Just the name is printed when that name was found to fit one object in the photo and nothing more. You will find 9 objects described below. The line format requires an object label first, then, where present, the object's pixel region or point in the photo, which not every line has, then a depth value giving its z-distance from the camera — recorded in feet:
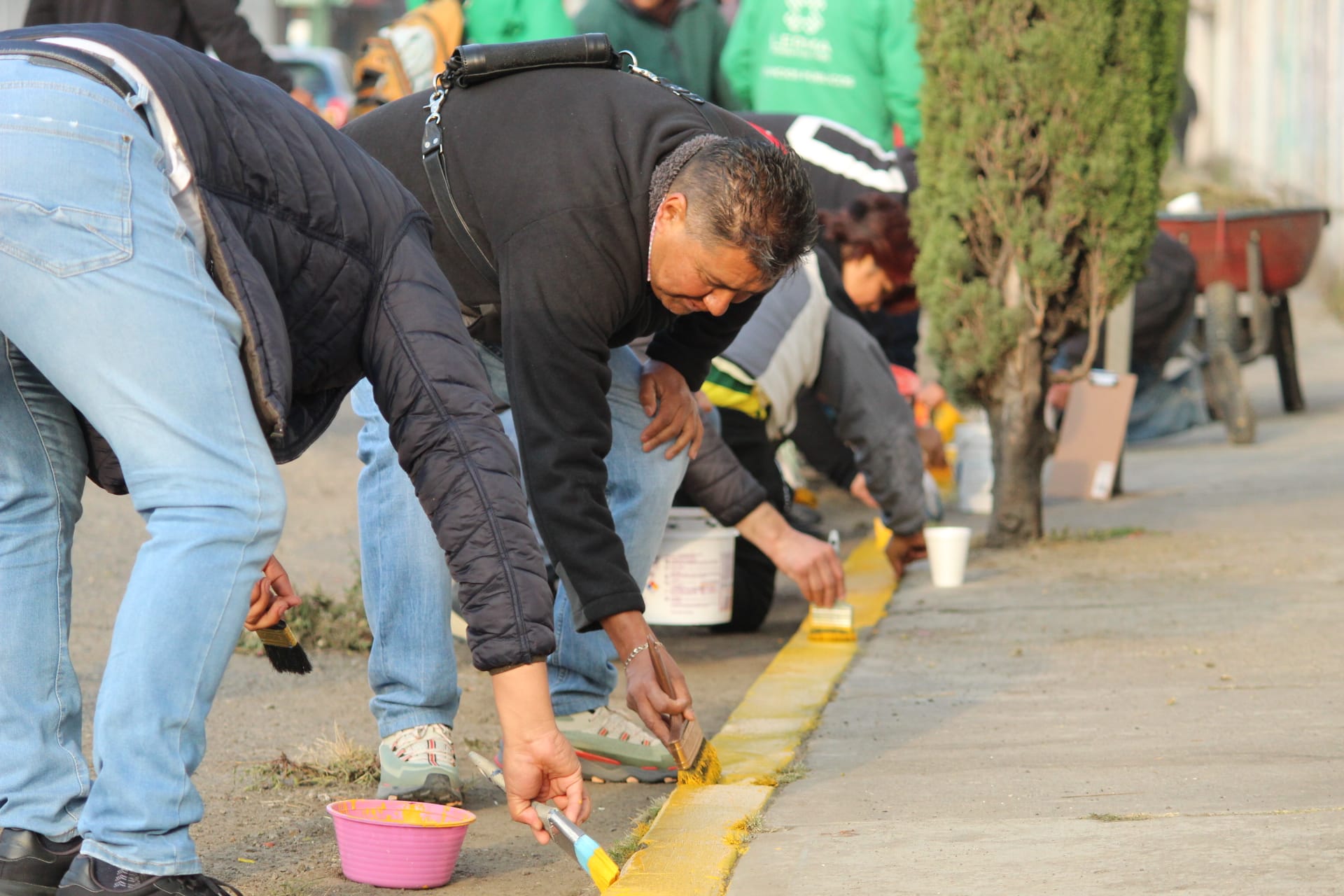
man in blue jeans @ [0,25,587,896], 12.64
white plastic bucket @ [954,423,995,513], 42.75
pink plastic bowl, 16.47
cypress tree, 33.06
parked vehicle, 114.73
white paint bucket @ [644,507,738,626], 27.50
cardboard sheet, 42.16
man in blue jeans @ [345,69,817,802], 17.39
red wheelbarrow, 53.67
